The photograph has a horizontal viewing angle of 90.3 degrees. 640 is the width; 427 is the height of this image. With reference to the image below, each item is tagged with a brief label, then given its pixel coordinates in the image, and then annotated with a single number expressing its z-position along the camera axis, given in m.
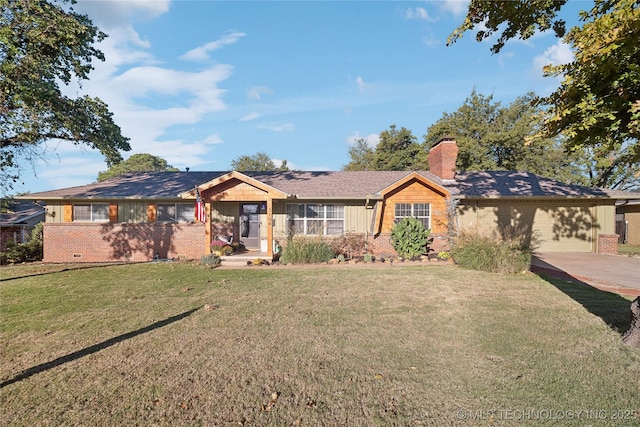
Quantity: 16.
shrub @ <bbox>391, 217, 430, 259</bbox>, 13.34
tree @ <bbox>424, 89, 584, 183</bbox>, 27.23
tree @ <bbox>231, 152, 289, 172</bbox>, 53.38
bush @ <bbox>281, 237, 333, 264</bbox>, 12.70
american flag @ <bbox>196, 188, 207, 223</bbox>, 12.08
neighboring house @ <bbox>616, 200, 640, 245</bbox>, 20.06
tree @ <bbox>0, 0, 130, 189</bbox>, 9.88
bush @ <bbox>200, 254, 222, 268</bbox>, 11.98
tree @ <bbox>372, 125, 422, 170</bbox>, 31.55
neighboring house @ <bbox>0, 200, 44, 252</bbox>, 15.85
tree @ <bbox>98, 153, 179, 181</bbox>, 50.32
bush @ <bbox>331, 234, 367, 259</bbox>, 13.67
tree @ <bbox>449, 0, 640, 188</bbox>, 4.00
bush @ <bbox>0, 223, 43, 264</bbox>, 13.46
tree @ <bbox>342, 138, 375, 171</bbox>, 42.08
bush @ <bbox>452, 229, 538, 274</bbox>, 10.30
